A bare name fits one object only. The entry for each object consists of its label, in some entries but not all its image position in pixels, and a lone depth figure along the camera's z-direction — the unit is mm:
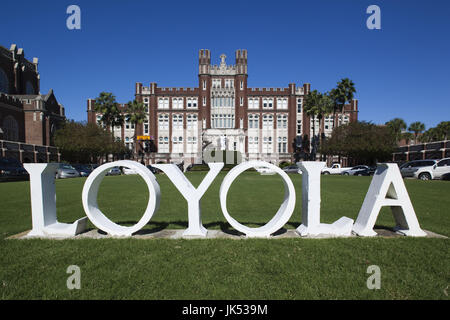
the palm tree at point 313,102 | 39250
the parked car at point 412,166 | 20364
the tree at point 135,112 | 40066
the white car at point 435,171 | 19061
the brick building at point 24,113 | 34844
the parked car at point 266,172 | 29062
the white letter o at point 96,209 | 4801
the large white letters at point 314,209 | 4798
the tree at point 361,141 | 32062
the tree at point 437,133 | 49094
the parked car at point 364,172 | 27734
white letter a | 4758
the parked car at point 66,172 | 23516
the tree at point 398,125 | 51825
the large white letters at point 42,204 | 4820
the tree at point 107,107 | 36688
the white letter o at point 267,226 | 4754
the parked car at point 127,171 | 32531
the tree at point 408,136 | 52394
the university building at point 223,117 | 45688
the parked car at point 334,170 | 30183
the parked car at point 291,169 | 33188
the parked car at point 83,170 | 26656
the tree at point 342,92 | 35819
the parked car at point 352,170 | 28600
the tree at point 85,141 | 34000
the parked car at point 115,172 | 31003
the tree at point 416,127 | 53719
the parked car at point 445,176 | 18731
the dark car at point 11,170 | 17906
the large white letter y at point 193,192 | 4844
